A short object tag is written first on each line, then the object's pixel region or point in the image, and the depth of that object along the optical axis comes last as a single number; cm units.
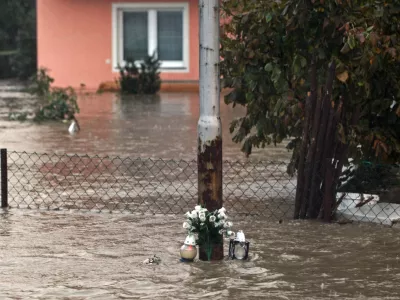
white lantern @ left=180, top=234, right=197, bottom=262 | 1402
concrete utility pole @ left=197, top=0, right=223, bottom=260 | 1393
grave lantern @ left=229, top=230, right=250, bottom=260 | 1419
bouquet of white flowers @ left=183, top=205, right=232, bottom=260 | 1394
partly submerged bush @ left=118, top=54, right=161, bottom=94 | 4787
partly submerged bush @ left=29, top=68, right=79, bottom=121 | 3473
